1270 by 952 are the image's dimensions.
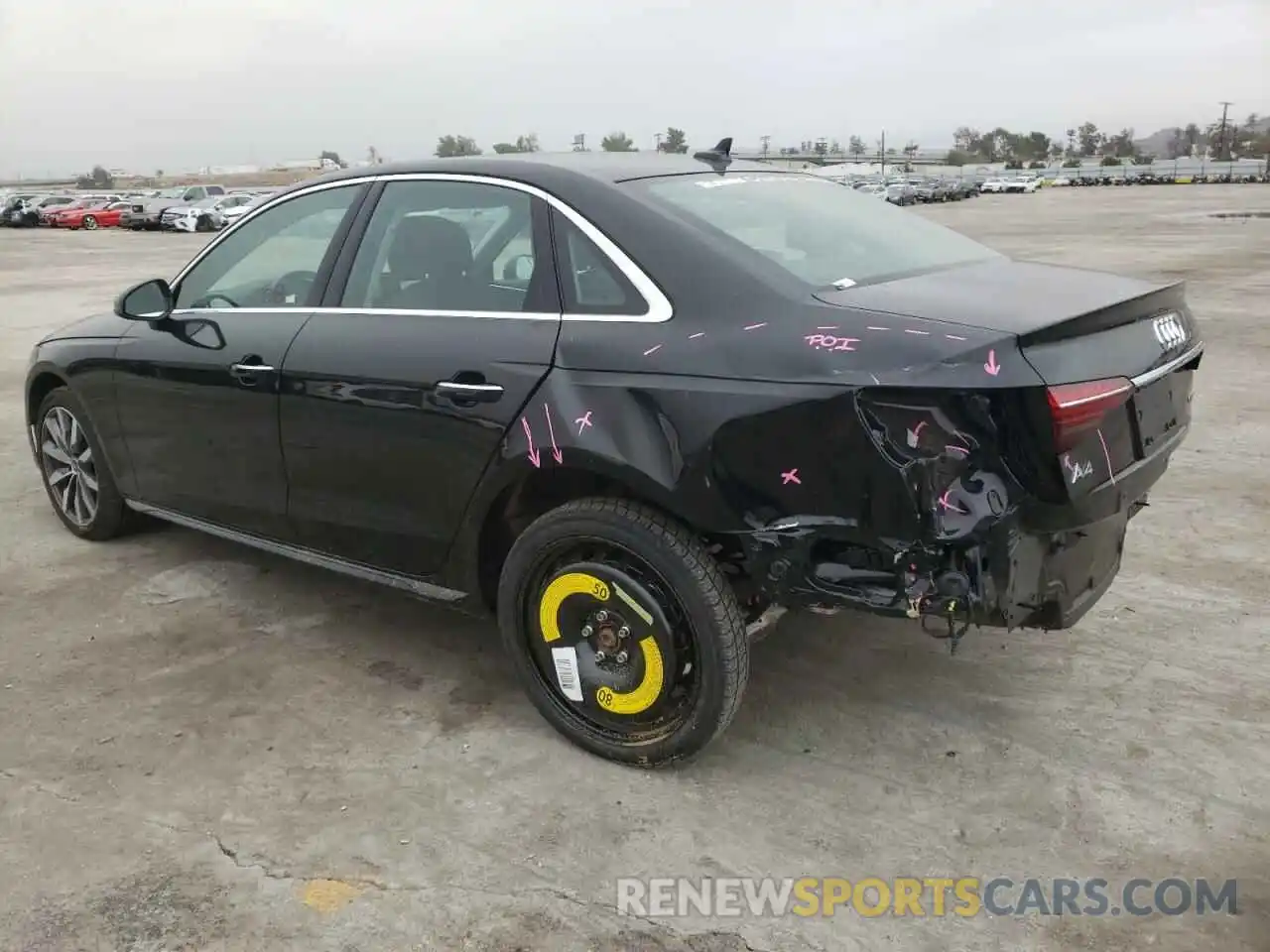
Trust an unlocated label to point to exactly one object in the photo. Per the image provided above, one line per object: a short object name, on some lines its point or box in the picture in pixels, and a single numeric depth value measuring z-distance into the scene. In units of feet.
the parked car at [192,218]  126.82
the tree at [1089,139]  568.41
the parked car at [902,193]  201.63
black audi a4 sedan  8.11
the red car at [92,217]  143.31
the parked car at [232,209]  126.23
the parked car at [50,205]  151.74
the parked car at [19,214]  152.35
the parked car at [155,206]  134.41
